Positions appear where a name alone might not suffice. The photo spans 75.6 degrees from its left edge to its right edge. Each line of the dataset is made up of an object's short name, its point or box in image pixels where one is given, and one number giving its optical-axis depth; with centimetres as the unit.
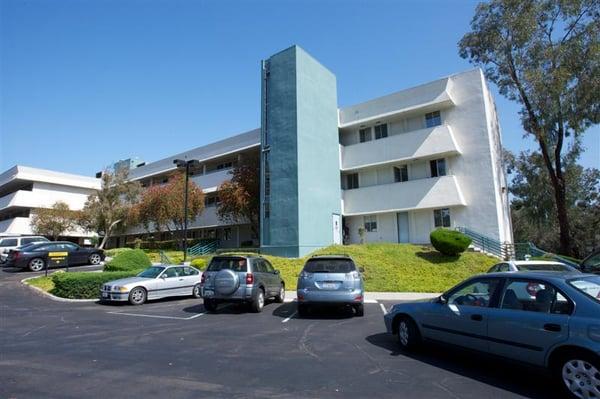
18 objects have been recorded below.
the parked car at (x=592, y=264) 1238
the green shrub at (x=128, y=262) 1781
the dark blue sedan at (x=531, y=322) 462
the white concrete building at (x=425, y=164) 2455
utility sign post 2086
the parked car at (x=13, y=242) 2712
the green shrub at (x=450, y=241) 2100
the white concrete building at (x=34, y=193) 4281
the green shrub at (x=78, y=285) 1527
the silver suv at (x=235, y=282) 1145
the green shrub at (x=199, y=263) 2147
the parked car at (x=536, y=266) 1042
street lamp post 2294
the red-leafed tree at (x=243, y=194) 2941
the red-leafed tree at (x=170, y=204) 3247
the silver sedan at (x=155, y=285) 1379
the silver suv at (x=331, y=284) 1038
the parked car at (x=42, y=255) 2262
